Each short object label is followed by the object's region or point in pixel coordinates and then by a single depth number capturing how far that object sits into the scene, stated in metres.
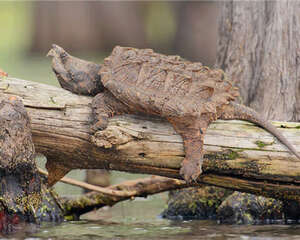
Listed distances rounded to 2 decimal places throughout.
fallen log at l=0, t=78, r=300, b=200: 7.54
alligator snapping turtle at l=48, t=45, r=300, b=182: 7.49
